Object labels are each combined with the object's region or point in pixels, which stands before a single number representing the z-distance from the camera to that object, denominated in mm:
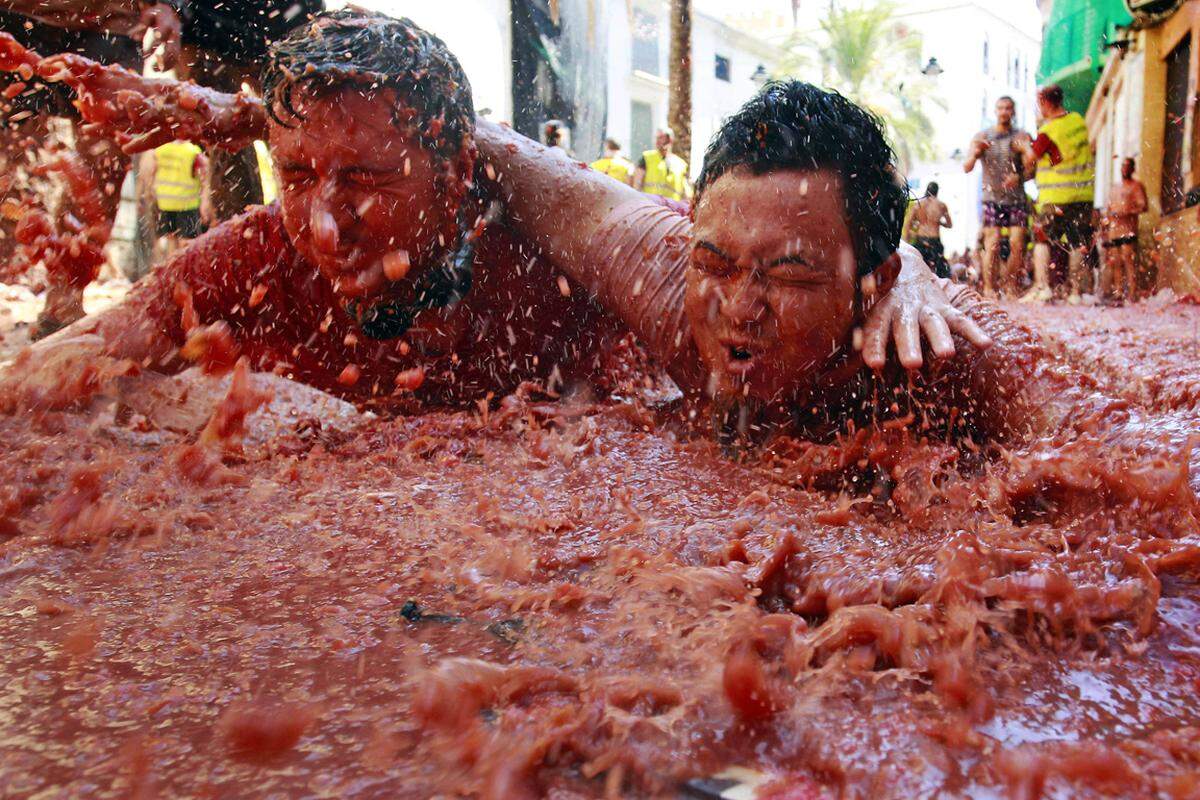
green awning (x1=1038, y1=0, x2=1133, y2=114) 12016
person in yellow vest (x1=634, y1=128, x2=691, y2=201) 11953
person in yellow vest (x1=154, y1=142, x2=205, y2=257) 9031
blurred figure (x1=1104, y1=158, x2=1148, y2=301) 10922
